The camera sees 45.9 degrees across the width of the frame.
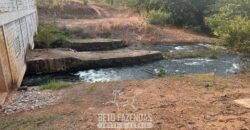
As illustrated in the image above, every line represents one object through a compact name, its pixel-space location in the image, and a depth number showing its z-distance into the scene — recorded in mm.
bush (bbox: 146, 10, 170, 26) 28938
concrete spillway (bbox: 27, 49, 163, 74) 16828
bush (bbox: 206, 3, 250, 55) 13797
